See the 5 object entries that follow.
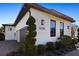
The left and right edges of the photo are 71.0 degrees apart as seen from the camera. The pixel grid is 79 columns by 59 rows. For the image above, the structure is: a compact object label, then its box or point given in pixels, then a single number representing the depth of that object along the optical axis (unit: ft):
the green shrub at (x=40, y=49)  10.25
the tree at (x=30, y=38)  9.68
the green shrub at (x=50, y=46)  11.33
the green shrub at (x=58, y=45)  12.04
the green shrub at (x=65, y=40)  12.62
